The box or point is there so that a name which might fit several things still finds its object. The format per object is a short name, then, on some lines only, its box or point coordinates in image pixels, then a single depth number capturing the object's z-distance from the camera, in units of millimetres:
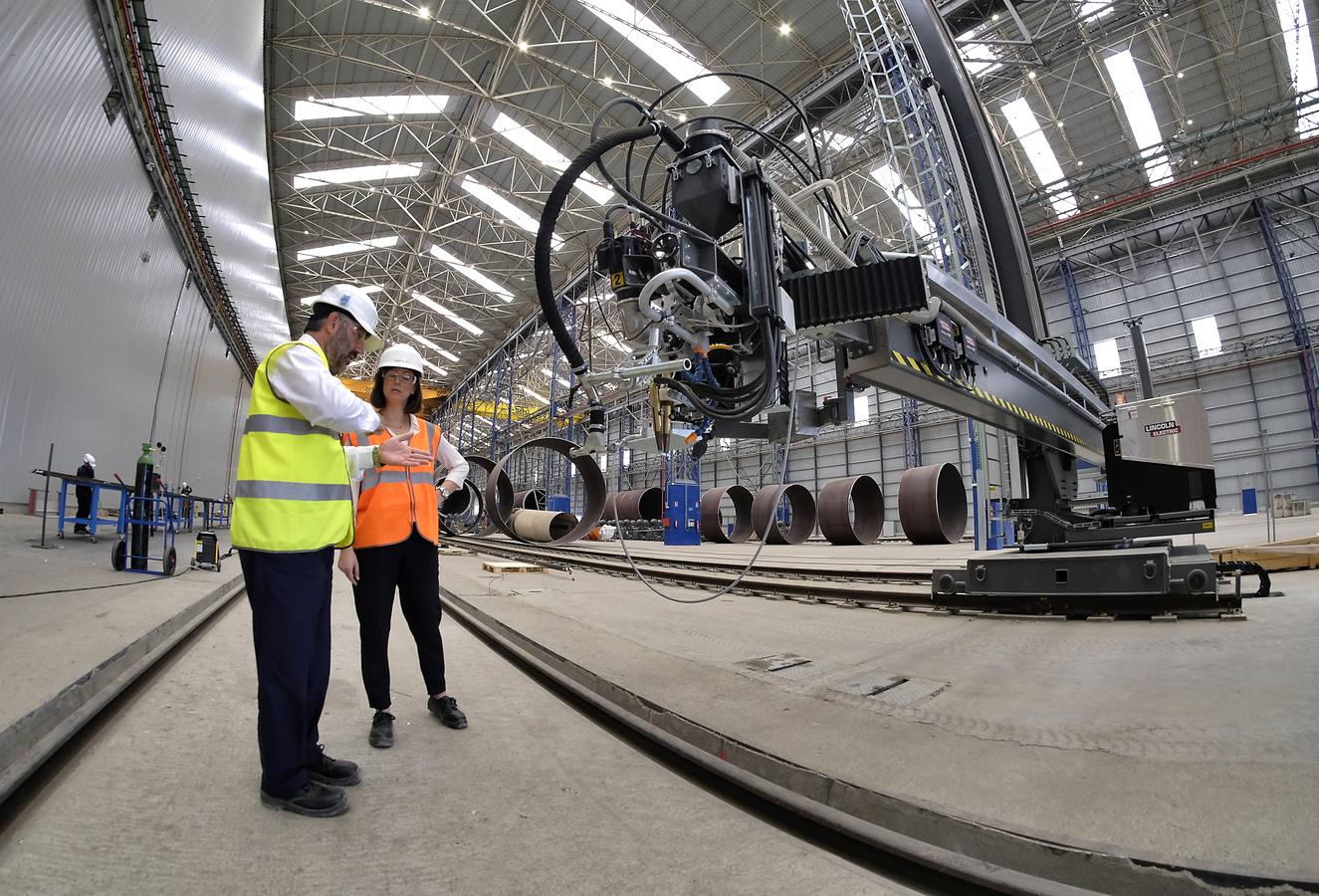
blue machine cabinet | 15609
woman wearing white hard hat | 2045
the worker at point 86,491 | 7852
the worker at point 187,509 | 10205
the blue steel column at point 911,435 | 19984
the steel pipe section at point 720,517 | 16797
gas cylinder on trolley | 5676
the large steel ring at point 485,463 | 12531
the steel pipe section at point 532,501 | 19206
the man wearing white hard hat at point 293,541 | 1502
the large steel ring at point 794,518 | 14539
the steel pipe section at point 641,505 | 17781
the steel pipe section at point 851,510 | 12422
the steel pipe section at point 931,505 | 10945
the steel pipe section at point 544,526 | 13711
